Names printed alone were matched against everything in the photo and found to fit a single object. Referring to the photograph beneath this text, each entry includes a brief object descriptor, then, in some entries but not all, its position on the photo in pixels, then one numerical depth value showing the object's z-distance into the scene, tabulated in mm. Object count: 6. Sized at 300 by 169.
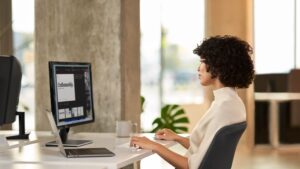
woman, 3051
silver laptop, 3137
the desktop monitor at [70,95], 3586
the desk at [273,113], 9609
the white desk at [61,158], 2916
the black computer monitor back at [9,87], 3643
